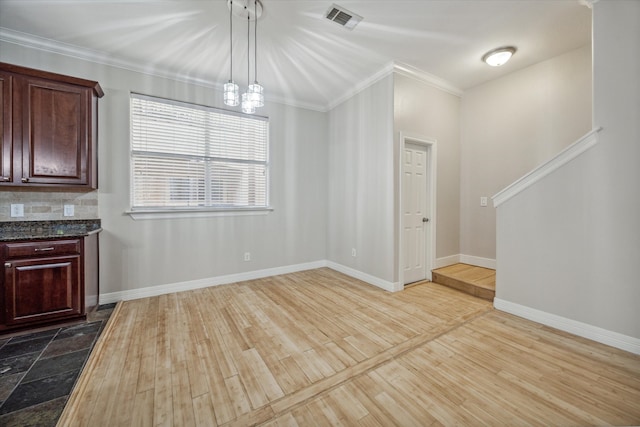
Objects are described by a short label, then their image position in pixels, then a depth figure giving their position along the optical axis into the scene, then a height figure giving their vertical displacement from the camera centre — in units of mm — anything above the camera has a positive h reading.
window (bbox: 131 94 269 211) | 3369 +803
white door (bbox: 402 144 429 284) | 3730 +30
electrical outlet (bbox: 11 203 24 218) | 2721 +14
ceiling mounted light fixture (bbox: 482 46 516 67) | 3111 +1986
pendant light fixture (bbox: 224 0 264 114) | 2330 +1917
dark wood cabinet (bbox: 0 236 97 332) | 2342 -682
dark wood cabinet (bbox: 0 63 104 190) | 2479 +856
